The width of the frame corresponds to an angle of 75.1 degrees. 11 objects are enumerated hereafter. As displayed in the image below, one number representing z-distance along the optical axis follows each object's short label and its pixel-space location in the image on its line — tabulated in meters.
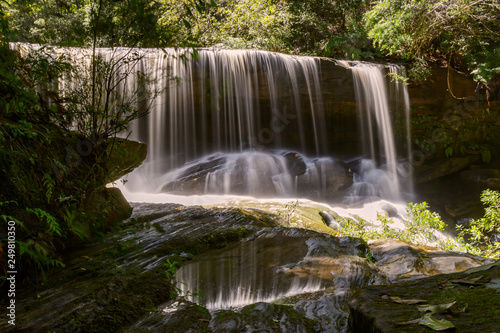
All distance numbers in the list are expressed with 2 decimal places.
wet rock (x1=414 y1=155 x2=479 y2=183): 11.86
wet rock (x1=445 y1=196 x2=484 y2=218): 10.25
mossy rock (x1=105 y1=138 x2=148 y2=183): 3.89
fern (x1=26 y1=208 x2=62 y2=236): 1.82
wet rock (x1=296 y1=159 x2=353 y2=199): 10.29
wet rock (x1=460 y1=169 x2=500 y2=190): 10.91
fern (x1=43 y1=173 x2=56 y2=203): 2.35
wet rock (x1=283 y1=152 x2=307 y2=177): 10.61
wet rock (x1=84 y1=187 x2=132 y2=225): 3.28
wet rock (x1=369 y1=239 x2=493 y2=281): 3.54
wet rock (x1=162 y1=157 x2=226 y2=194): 9.41
